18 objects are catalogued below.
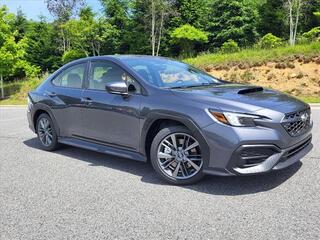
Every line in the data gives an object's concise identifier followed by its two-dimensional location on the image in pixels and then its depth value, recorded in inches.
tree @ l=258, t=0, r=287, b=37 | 1040.6
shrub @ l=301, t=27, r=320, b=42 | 591.8
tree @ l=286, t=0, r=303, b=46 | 899.1
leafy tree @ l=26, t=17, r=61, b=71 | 1305.5
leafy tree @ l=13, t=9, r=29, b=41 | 1351.4
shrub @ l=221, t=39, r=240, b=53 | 646.5
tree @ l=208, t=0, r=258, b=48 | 1033.9
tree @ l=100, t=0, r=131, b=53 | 1238.9
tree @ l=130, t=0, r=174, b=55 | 1097.3
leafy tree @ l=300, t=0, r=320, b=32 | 1030.6
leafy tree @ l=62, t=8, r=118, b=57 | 1091.4
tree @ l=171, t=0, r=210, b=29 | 1158.1
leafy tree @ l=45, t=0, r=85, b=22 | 1308.0
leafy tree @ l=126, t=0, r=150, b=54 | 1186.4
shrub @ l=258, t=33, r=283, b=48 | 611.5
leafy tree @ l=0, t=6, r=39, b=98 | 679.8
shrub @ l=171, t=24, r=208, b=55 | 1045.6
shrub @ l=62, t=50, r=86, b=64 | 1141.4
